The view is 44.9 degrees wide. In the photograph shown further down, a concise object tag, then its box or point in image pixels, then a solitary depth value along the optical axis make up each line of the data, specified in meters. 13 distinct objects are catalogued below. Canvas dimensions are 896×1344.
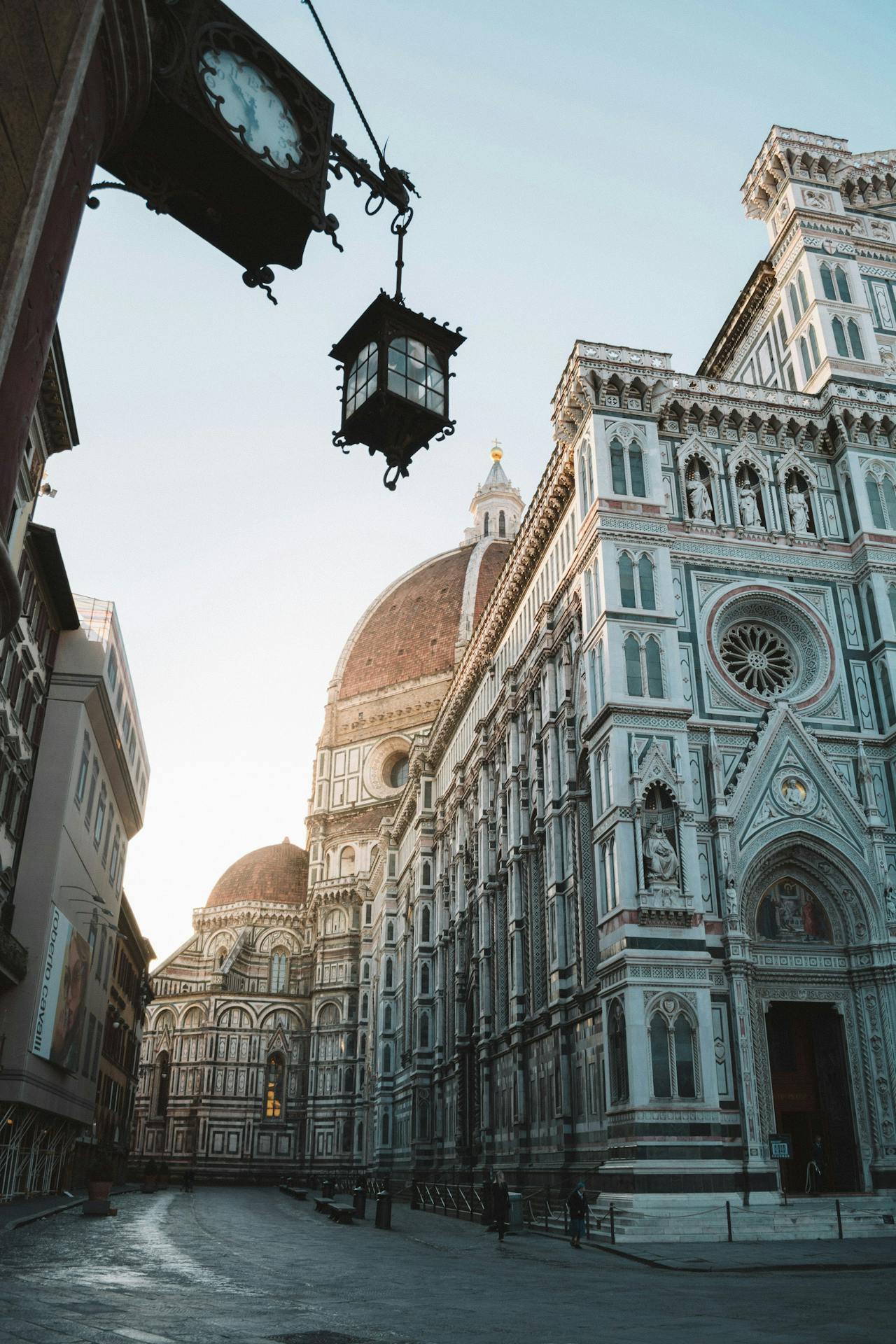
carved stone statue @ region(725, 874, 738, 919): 26.97
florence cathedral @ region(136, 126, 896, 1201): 25.95
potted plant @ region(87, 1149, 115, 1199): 31.53
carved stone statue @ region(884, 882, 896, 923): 27.70
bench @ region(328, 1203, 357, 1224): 30.33
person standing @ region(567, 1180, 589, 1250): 22.23
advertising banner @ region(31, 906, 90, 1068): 33.47
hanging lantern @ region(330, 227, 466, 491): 7.82
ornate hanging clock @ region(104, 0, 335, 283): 6.32
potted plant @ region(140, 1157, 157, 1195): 54.01
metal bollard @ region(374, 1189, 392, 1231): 27.47
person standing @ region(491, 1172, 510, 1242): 24.50
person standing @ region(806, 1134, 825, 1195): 25.98
